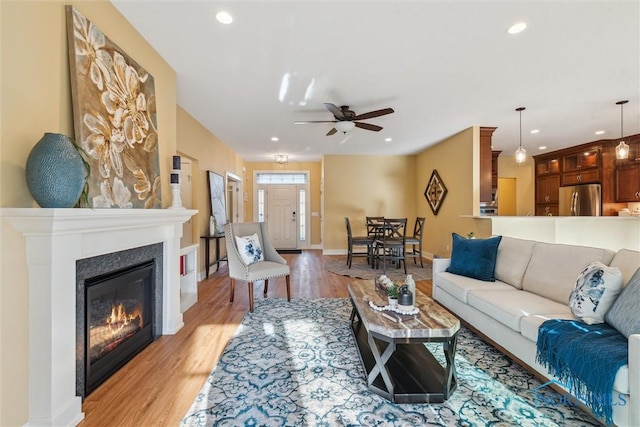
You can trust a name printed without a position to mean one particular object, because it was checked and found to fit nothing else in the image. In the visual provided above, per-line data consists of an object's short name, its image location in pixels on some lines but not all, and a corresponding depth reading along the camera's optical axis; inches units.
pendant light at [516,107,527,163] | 165.6
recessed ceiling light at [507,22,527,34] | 87.2
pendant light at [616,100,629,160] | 152.6
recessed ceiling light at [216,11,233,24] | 81.9
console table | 191.2
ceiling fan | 138.0
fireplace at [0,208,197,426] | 55.2
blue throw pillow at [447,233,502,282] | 116.6
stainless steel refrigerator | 238.7
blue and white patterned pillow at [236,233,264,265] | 135.9
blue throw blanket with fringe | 54.7
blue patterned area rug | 62.5
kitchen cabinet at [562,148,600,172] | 243.9
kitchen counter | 174.9
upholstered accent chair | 130.1
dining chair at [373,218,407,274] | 205.8
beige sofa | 53.2
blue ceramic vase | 54.1
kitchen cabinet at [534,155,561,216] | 278.8
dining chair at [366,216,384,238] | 222.0
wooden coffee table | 68.3
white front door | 329.4
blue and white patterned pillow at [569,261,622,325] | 69.4
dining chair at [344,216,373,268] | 225.0
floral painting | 68.2
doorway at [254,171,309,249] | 329.4
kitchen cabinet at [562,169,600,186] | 243.3
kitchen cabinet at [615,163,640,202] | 221.3
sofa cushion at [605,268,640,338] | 59.6
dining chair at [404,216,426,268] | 223.4
